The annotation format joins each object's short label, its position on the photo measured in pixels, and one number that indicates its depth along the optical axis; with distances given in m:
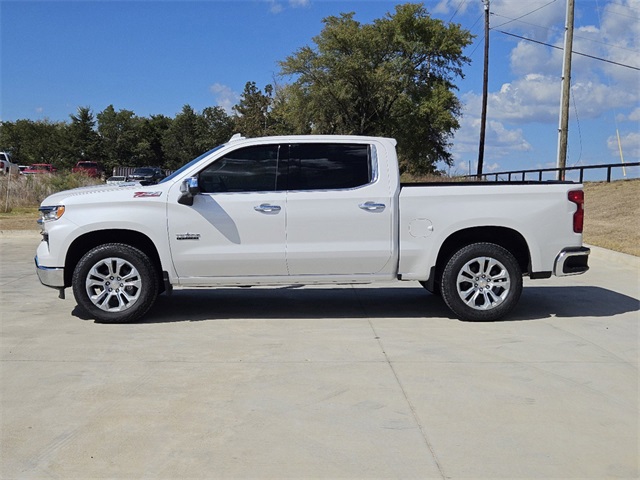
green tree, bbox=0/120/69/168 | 82.15
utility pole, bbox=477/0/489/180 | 32.81
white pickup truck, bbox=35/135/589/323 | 7.01
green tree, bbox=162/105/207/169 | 84.62
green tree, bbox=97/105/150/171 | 86.82
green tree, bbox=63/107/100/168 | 78.50
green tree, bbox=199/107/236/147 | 83.50
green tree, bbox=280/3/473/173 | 45.19
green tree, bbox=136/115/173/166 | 93.12
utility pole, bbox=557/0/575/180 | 22.30
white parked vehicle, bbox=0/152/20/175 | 40.02
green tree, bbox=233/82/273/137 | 62.78
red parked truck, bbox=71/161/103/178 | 48.46
